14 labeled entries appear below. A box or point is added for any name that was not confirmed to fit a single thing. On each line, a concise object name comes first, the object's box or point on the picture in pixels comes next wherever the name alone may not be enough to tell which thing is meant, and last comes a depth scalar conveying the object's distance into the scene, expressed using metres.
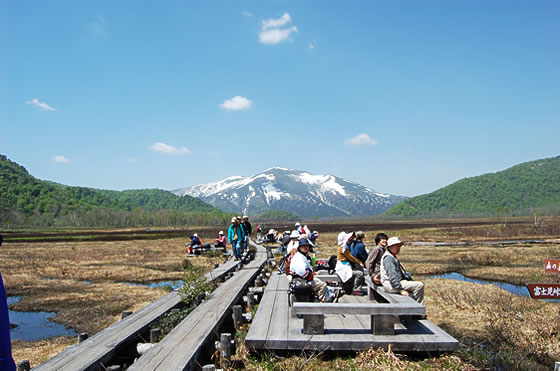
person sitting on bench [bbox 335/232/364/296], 9.45
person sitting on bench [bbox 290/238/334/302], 7.49
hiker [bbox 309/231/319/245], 23.51
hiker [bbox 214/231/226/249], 27.16
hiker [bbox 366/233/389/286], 8.92
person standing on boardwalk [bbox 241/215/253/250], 19.19
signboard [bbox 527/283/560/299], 5.87
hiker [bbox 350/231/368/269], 10.88
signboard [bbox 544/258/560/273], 6.75
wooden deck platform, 5.80
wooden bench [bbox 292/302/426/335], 5.80
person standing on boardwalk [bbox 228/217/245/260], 17.89
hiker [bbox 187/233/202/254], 27.22
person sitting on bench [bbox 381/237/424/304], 7.41
